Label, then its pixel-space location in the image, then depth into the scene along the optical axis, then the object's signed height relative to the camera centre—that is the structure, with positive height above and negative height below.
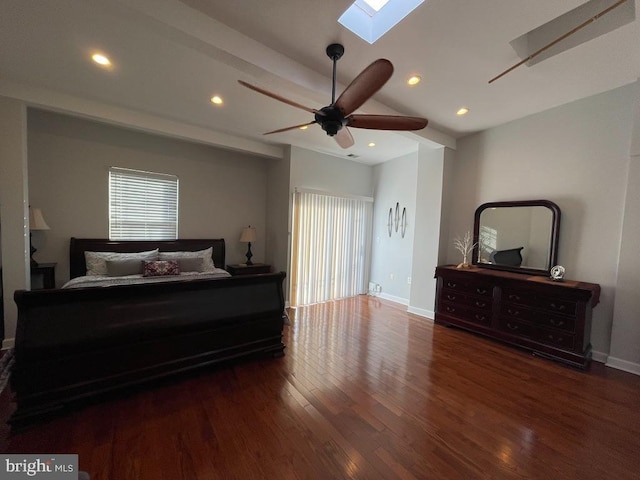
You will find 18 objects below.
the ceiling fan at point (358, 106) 1.51 +0.89
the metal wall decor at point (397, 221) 4.83 +0.21
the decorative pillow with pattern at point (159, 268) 3.36 -0.65
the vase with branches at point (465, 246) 3.74 -0.17
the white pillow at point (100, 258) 3.29 -0.53
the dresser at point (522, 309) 2.58 -0.86
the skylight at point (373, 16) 1.76 +1.56
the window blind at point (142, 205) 3.63 +0.23
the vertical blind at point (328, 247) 4.44 -0.35
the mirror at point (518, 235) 3.09 +0.02
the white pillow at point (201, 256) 3.74 -0.52
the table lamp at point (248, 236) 4.41 -0.20
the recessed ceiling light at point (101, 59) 2.17 +1.41
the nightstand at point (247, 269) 4.21 -0.76
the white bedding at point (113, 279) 2.95 -0.75
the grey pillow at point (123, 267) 3.28 -0.64
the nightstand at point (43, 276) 2.96 -0.73
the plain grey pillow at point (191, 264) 3.69 -0.63
